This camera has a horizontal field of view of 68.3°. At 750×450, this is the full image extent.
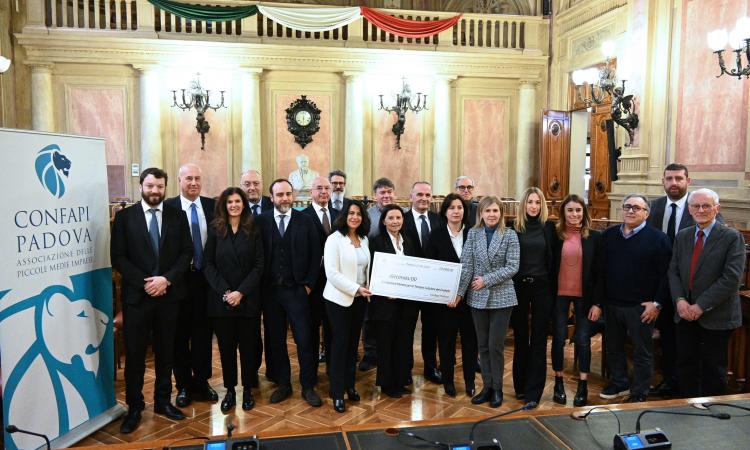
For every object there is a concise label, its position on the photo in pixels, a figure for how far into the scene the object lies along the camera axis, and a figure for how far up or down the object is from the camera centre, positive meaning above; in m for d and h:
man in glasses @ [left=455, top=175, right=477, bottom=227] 5.09 -0.08
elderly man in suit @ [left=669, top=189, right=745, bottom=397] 3.51 -0.73
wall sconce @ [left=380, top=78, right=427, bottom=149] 9.98 +1.34
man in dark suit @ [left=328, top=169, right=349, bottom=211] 5.30 -0.08
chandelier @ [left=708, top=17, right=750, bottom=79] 4.92 +1.29
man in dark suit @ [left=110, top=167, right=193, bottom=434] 3.53 -0.60
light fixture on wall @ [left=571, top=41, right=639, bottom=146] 7.44 +1.20
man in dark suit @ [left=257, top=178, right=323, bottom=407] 3.94 -0.67
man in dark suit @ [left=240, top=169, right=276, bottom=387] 4.34 -0.20
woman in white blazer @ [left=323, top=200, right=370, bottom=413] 3.76 -0.72
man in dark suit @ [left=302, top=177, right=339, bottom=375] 4.27 -0.38
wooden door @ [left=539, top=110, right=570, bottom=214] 9.86 +0.44
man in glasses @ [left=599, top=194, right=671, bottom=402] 3.72 -0.69
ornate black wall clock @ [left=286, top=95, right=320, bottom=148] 10.05 +1.10
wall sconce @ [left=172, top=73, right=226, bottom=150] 9.38 +1.32
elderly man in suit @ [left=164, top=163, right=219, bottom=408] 3.89 -0.97
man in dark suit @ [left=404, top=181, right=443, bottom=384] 4.20 -0.35
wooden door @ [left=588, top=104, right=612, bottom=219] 9.18 +0.22
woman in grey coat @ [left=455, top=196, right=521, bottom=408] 3.74 -0.69
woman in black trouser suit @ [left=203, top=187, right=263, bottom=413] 3.73 -0.62
